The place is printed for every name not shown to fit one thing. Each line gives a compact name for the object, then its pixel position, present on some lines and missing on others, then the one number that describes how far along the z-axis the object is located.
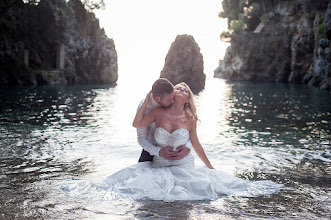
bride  5.81
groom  5.82
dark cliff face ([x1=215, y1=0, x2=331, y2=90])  49.16
